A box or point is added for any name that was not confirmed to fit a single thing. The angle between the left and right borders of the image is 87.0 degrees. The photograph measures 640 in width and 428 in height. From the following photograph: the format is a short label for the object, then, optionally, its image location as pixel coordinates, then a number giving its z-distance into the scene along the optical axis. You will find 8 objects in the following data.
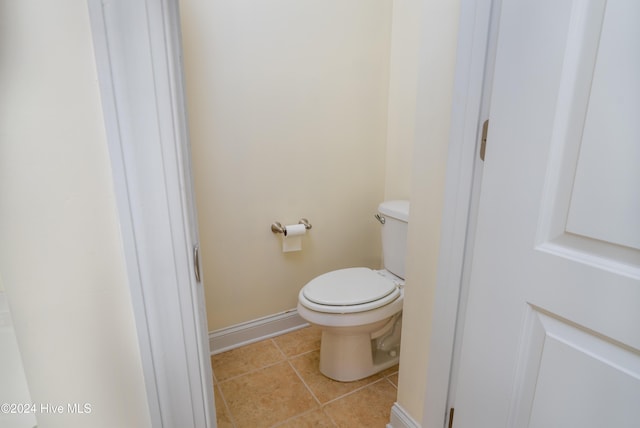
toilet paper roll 1.80
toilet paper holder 1.80
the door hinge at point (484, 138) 0.80
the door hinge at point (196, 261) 0.58
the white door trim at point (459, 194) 0.79
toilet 1.46
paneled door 0.55
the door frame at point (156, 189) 0.44
